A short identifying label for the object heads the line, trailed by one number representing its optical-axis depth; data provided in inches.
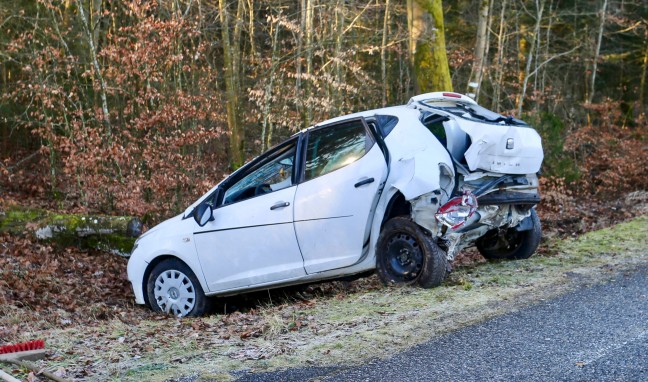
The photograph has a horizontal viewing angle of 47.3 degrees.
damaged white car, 298.2
